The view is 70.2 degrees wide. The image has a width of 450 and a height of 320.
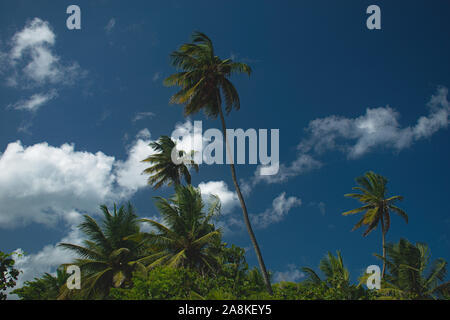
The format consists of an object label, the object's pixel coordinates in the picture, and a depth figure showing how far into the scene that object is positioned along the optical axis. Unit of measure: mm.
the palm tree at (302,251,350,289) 22656
